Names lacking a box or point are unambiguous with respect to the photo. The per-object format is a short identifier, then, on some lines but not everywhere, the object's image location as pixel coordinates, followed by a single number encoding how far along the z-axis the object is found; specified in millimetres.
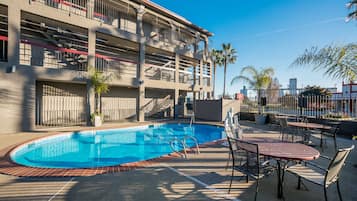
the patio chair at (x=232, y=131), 5309
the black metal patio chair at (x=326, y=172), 2830
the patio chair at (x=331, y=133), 6748
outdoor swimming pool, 6394
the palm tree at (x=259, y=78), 14859
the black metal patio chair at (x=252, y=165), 3197
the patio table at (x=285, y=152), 3078
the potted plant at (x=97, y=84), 11273
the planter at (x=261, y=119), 13547
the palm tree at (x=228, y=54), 27328
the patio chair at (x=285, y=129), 7320
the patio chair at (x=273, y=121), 12437
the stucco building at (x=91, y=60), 9078
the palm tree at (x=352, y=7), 5779
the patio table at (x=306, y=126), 6841
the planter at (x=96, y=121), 11218
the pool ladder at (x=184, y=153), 5712
